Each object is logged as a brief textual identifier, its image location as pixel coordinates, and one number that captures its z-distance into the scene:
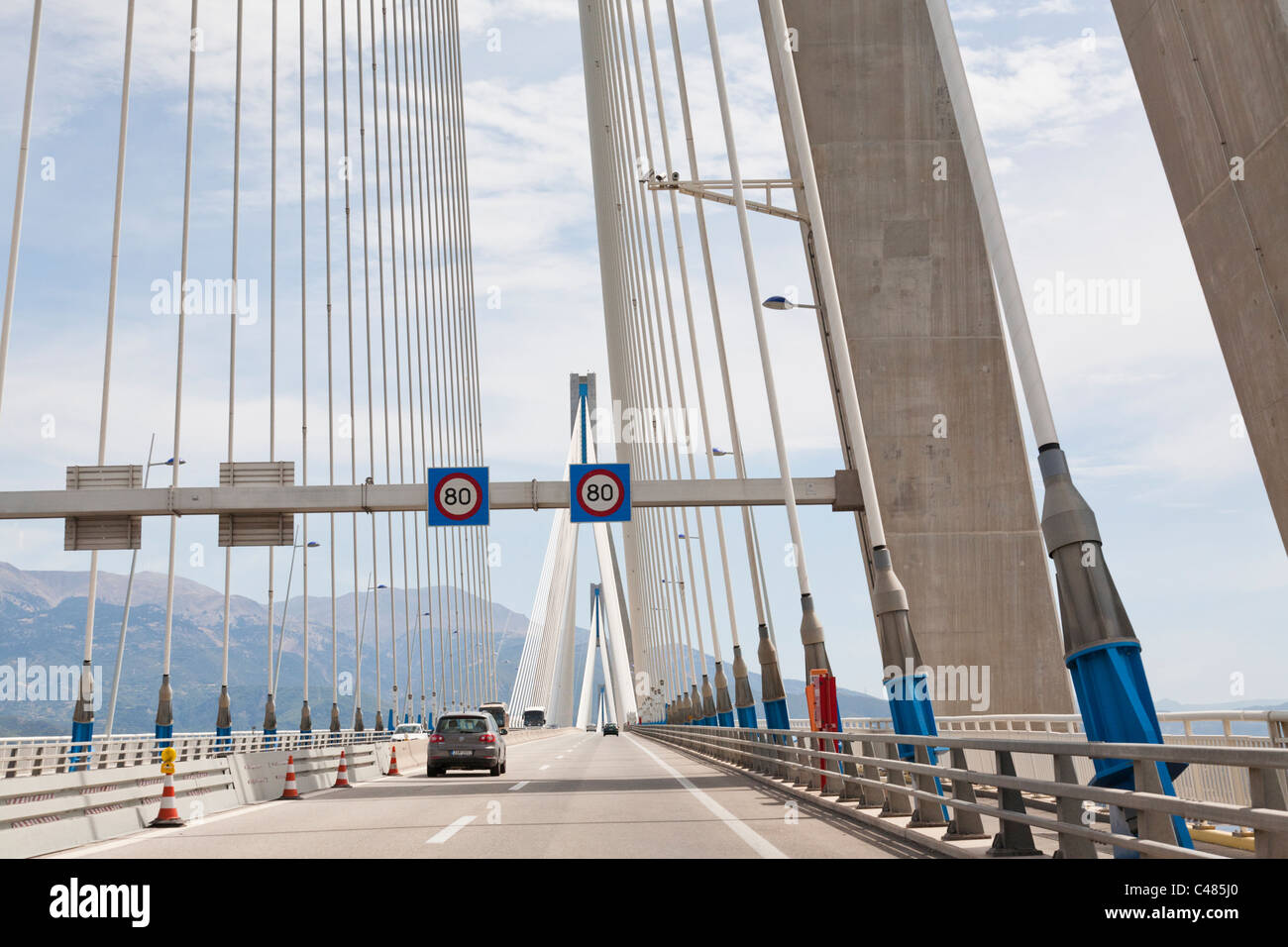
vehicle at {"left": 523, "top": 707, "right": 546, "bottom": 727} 98.31
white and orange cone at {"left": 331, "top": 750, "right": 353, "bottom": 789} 21.70
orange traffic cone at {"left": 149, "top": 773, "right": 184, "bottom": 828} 13.42
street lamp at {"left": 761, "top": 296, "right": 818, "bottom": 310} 25.25
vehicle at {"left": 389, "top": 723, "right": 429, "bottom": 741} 64.62
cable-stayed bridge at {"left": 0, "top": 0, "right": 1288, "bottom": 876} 8.77
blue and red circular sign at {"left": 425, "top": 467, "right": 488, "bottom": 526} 26.34
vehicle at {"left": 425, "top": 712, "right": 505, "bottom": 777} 26.06
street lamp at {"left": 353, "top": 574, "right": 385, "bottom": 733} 57.03
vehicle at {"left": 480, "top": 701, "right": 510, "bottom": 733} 65.01
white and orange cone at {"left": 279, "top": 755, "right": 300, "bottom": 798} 18.53
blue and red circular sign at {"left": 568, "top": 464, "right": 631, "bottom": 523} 26.31
